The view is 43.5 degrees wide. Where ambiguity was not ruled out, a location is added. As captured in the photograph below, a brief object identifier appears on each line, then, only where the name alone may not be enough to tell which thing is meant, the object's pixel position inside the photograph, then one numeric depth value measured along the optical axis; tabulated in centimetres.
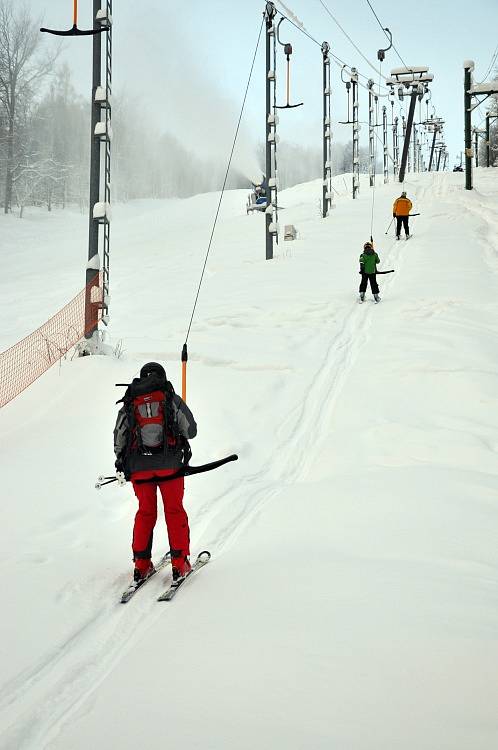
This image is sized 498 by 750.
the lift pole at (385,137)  4938
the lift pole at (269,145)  2052
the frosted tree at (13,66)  4253
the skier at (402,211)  2225
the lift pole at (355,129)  3261
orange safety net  998
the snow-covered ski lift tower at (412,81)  3581
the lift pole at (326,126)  2789
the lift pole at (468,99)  3116
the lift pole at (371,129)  4178
